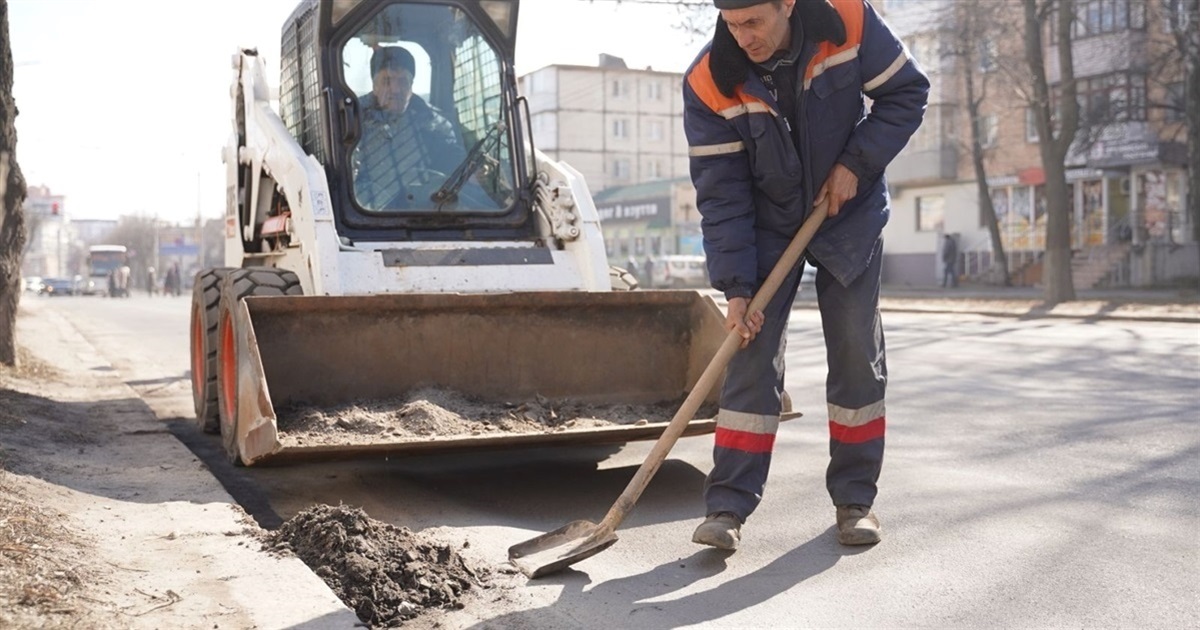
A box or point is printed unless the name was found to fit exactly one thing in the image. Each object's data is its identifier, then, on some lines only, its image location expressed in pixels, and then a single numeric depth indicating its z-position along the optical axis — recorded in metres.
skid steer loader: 5.82
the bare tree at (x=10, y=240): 9.13
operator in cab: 7.41
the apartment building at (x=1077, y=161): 32.53
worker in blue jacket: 4.09
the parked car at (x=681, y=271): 43.44
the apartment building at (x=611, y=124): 71.81
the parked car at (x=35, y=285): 81.59
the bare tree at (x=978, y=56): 28.19
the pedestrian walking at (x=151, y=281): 65.12
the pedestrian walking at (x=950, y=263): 38.28
